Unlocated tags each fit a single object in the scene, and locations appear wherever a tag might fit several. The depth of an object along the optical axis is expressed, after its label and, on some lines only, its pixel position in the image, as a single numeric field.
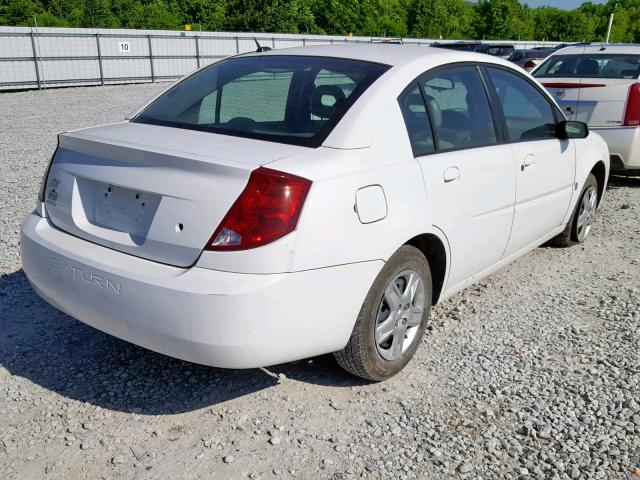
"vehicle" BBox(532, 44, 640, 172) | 7.18
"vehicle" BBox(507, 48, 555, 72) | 21.40
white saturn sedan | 2.59
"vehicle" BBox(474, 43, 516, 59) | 23.75
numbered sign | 23.83
